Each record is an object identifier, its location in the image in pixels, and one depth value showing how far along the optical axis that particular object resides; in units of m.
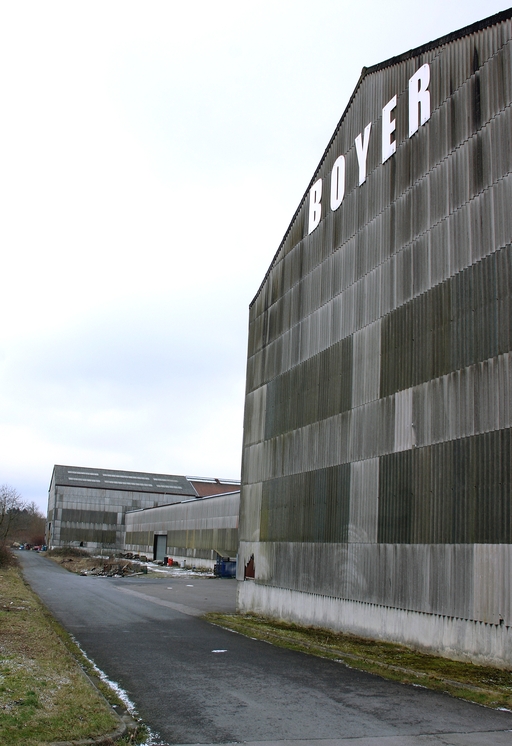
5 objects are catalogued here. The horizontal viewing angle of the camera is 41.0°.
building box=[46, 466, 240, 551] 95.75
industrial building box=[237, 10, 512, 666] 15.05
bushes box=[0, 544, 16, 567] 52.16
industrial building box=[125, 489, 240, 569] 59.56
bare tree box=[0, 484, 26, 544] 108.60
